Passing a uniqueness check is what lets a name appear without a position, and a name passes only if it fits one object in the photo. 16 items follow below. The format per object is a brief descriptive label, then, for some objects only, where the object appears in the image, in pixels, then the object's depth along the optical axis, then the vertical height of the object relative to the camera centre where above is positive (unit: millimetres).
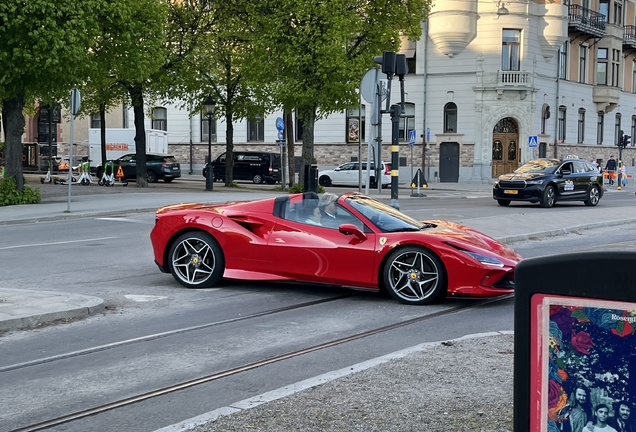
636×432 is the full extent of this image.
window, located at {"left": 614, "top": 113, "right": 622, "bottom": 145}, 58500 +2301
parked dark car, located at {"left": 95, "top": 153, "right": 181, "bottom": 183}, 43625 -400
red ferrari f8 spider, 9023 -982
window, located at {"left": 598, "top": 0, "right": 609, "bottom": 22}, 56031 +10026
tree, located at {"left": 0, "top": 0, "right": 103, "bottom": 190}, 22188 +2851
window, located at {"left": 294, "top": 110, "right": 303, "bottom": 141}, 53438 +1812
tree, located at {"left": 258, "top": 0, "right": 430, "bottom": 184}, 31219 +4307
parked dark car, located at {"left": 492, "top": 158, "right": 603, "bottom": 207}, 26344 -723
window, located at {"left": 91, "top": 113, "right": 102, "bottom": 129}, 61834 +2666
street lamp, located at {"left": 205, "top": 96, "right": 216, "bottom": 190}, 33503 +762
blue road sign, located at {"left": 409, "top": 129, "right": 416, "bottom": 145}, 39344 +997
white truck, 51312 +928
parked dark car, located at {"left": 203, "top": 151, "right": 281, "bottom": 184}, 45906 -440
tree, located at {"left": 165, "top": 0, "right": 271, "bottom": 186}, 34438 +4310
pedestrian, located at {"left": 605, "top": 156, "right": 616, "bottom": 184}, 50250 -444
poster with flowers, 2408 -573
